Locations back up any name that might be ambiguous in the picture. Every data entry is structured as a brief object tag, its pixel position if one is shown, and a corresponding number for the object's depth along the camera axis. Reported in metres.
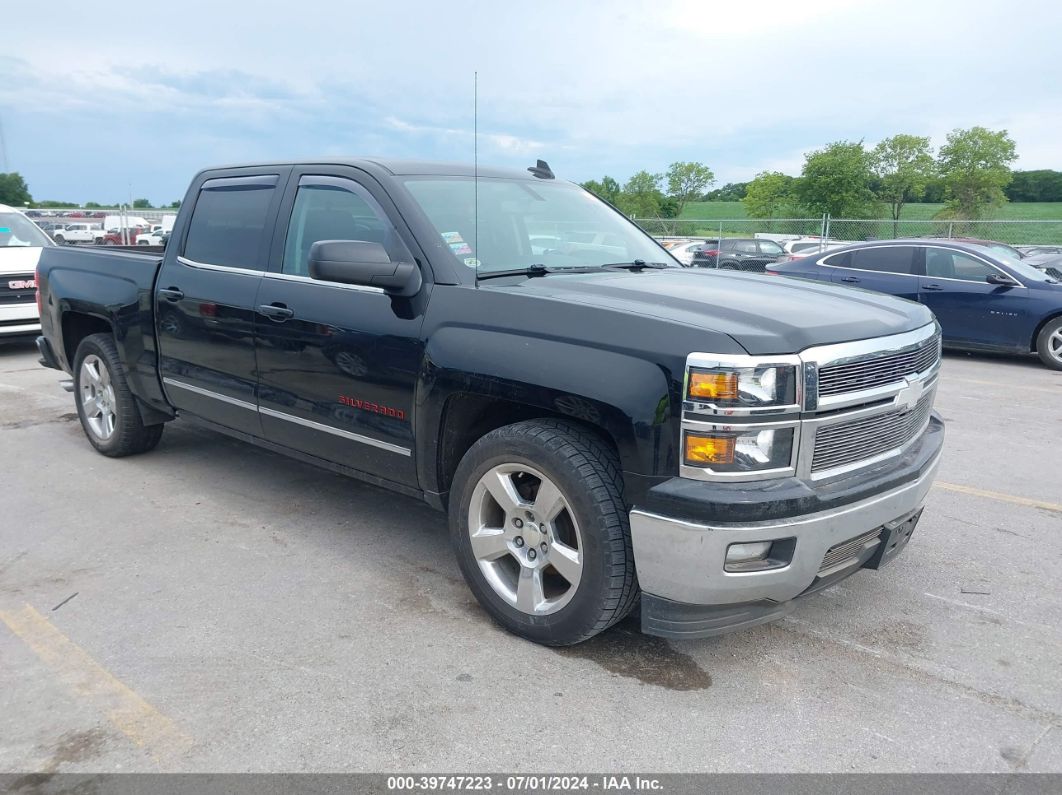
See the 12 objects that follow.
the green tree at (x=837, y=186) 58.53
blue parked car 10.38
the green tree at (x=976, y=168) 61.94
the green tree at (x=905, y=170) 66.81
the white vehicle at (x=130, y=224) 30.91
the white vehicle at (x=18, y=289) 10.05
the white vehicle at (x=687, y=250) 24.51
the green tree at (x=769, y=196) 73.12
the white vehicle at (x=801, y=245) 24.69
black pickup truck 2.78
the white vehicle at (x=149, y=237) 28.46
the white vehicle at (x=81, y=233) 31.69
